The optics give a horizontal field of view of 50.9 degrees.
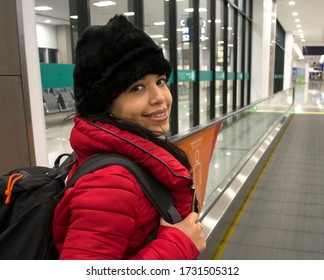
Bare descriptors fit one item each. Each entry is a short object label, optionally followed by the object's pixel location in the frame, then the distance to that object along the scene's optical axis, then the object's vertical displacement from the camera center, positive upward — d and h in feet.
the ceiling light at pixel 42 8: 12.89 +2.92
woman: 2.86 -0.67
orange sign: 9.18 -2.06
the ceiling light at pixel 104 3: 16.46 +3.97
